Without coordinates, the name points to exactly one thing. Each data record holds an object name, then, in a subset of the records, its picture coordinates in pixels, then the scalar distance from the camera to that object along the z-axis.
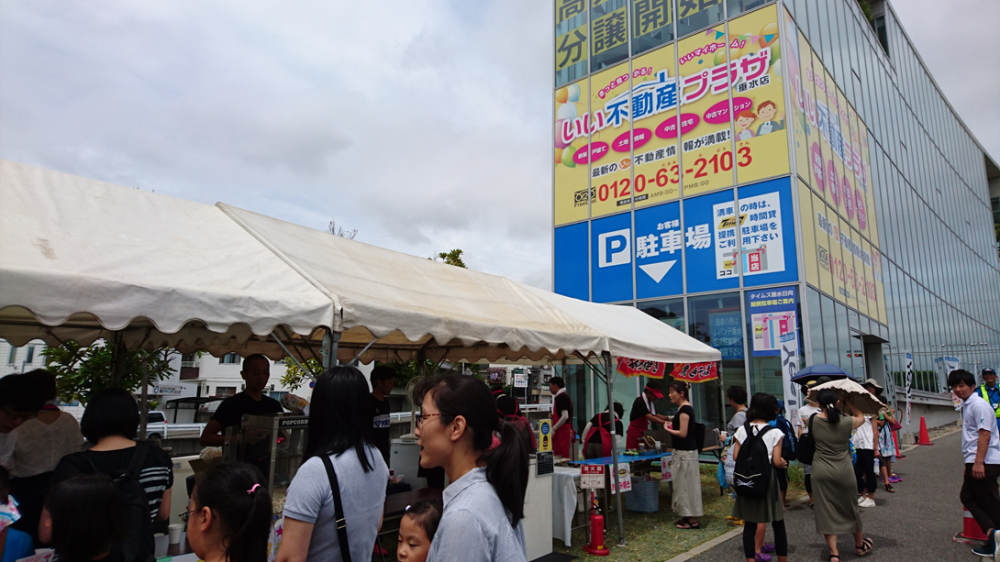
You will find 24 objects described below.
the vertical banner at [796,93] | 12.80
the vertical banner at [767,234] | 12.35
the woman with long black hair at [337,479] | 2.15
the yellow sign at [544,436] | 6.38
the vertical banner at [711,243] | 13.10
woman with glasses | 1.50
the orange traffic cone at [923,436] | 17.08
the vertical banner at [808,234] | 12.35
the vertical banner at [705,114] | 13.62
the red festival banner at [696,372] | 10.05
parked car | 18.27
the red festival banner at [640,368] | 9.77
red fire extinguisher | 6.17
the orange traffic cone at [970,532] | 6.46
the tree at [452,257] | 21.57
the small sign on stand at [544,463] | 6.04
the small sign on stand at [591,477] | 6.28
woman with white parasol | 5.66
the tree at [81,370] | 12.41
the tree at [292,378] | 19.29
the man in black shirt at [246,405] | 5.04
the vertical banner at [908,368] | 15.61
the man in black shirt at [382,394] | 5.38
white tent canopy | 3.25
